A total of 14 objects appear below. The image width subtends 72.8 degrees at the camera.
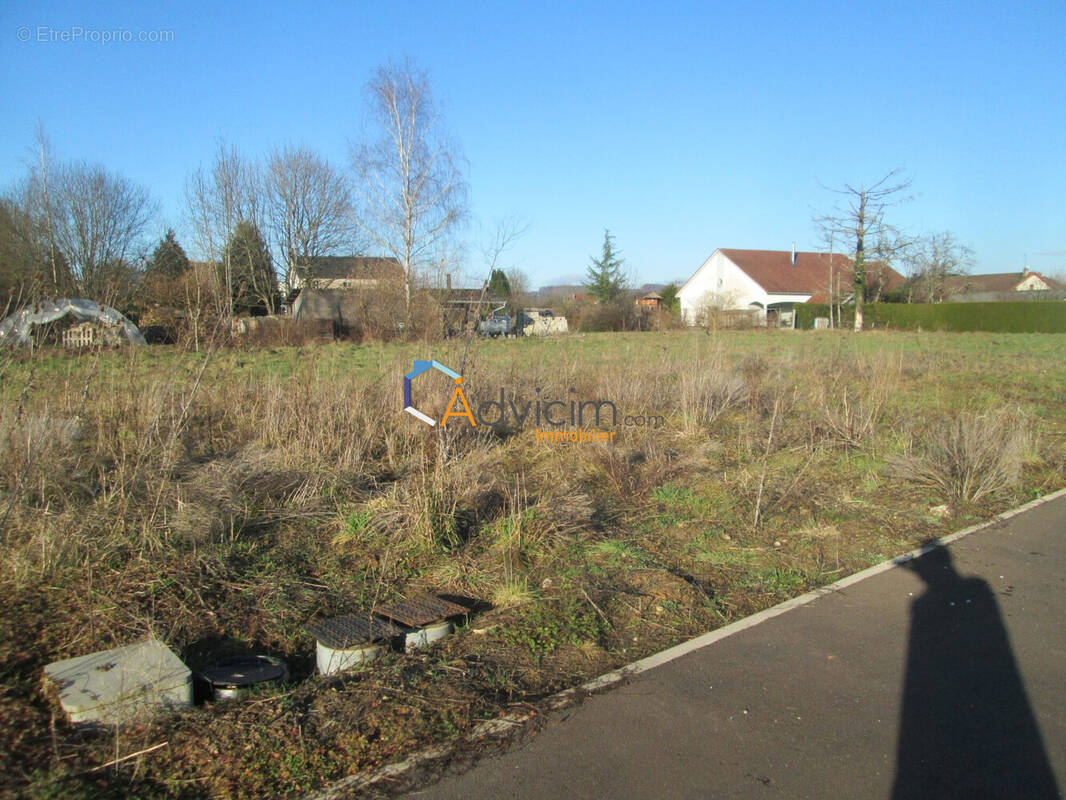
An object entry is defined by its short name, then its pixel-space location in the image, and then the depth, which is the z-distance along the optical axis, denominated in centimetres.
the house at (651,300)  5595
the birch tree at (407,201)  3033
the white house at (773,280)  5469
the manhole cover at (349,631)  386
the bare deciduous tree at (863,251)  4375
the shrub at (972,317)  4397
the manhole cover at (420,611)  418
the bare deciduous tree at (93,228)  2805
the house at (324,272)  4031
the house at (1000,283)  6366
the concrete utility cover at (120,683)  308
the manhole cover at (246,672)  346
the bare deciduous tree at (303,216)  3903
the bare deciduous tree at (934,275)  5759
